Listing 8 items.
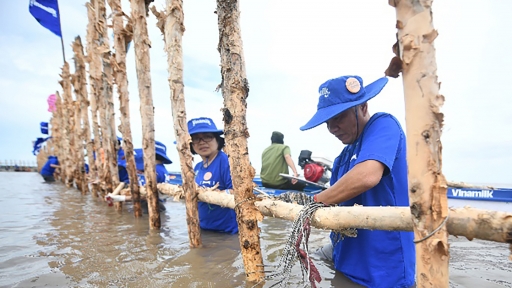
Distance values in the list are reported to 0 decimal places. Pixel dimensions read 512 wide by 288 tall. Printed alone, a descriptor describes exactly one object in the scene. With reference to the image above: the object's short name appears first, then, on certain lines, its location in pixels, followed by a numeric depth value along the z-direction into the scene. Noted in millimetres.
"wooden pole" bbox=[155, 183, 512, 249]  1190
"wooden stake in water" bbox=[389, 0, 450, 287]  1072
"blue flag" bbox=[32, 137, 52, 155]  25406
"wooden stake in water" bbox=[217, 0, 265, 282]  2158
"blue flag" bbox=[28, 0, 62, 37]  10367
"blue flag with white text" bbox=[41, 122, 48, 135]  25203
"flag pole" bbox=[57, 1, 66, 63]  10828
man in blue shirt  1778
